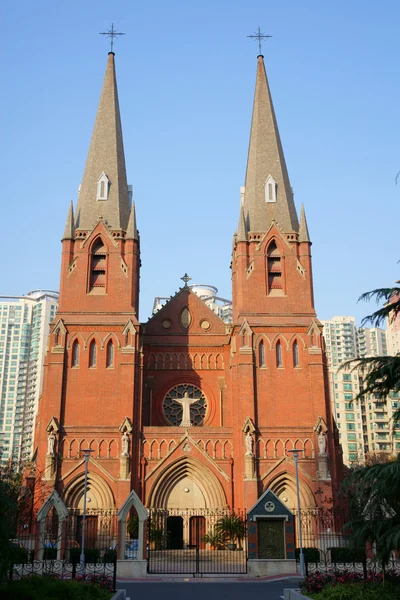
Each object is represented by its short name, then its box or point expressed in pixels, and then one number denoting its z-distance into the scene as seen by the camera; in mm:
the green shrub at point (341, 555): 31412
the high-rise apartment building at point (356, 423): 96125
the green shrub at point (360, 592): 15991
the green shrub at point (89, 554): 33562
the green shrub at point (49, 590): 15570
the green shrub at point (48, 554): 32625
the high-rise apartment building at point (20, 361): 133000
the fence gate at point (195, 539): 34438
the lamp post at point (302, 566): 26953
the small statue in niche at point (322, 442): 41019
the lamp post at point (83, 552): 28916
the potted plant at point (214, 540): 38875
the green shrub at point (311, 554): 33638
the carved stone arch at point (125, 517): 29750
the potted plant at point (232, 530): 38938
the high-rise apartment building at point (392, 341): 124875
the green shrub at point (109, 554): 32044
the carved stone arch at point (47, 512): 32000
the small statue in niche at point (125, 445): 40572
